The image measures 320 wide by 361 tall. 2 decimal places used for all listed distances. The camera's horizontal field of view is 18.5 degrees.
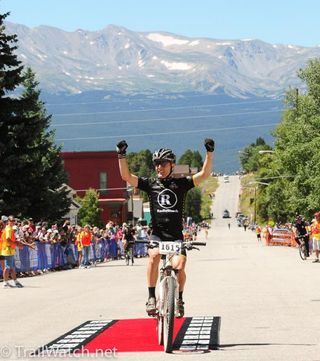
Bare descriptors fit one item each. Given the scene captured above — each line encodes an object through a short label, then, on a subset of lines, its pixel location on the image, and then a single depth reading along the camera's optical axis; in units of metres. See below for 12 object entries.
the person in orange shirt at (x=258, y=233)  89.12
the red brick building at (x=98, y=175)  110.06
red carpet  10.03
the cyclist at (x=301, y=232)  35.25
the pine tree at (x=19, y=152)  36.53
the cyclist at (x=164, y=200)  10.58
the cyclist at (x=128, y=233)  40.03
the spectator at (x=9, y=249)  22.25
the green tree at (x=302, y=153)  71.12
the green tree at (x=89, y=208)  100.44
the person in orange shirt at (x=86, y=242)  35.53
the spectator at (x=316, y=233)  30.97
